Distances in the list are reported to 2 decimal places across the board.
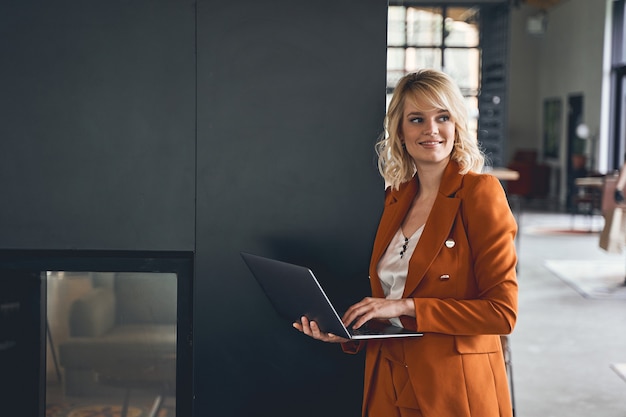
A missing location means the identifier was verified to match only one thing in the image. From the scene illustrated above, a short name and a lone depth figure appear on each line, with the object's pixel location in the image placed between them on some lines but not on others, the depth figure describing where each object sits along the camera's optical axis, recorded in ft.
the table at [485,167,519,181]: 29.09
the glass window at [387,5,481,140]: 49.75
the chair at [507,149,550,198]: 57.98
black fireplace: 8.49
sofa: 8.55
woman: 6.46
